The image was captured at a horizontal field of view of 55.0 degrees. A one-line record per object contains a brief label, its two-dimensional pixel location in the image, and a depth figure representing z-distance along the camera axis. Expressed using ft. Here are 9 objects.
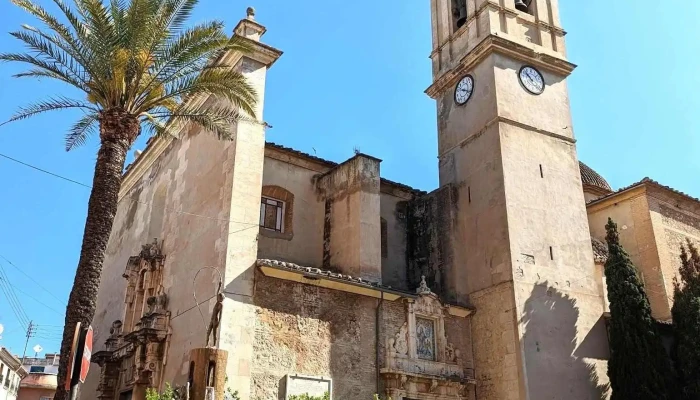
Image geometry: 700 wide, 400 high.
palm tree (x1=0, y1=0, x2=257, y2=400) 37.55
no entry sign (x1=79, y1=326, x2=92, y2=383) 21.72
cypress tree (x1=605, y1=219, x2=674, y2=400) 52.31
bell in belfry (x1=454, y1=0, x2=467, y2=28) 72.83
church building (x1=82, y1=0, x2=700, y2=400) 47.60
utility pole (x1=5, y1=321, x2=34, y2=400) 165.89
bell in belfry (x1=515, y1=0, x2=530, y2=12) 70.90
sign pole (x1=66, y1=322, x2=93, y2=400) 21.36
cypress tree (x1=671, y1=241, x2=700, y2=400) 53.67
